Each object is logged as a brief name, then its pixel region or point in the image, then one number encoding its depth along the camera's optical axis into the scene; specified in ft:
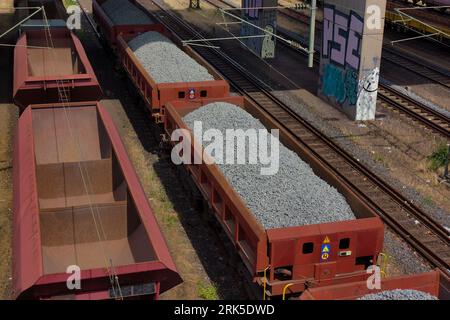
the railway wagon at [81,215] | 28.19
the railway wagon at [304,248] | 32.40
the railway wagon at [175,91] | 57.72
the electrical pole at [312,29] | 55.11
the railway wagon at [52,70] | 56.03
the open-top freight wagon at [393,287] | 28.19
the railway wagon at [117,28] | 82.94
